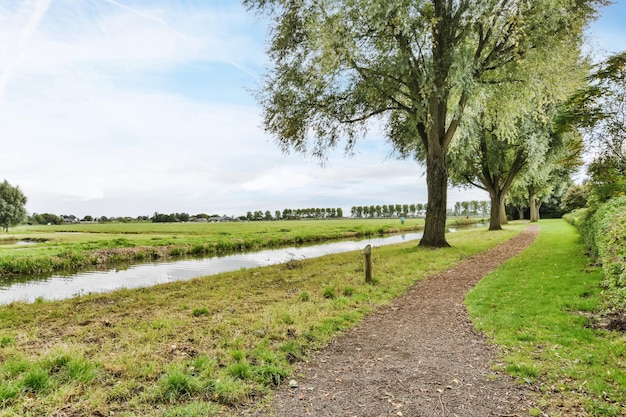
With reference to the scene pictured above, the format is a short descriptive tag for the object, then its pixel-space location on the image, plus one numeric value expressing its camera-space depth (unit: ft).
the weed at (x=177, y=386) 14.89
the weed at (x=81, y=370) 15.78
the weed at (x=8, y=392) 13.78
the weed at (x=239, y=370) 16.89
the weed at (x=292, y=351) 19.52
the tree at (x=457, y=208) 392.47
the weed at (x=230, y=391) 15.10
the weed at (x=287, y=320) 24.73
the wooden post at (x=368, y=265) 37.88
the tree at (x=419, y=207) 409.90
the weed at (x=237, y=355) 18.51
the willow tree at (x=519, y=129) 51.67
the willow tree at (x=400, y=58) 48.34
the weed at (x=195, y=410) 13.64
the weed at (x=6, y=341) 20.98
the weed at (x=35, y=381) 14.84
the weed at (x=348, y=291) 33.33
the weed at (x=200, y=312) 27.29
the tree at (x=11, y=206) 180.60
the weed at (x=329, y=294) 32.14
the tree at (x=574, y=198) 148.36
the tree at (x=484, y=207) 366.02
